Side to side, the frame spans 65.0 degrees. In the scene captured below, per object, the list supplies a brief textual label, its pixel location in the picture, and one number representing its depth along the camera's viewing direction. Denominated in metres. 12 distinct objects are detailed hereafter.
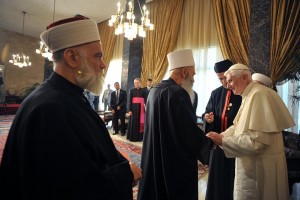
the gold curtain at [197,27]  6.77
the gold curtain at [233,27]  5.55
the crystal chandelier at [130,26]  4.95
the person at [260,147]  1.99
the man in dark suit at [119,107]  8.22
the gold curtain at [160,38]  7.57
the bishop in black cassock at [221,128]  2.72
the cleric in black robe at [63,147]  1.00
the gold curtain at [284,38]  4.55
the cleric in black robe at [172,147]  2.08
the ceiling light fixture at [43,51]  7.76
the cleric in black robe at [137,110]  7.35
